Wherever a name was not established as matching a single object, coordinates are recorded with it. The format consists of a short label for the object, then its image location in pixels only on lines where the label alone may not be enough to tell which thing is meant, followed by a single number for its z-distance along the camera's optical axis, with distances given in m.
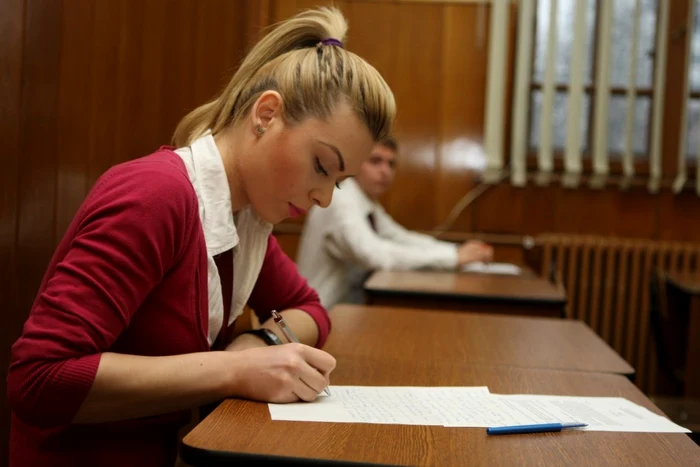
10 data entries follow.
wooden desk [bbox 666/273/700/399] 2.94
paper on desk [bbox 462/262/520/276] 3.31
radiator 4.37
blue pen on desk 0.98
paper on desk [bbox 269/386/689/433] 1.02
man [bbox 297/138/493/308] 3.22
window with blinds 4.39
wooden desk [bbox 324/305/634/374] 1.53
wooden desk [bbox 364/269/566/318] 2.47
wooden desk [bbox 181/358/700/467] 0.83
